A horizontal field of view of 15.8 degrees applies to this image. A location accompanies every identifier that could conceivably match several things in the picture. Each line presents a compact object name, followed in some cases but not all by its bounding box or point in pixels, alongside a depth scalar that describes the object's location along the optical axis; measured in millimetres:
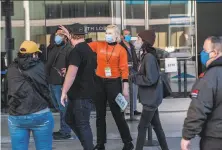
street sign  20237
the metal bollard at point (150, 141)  12640
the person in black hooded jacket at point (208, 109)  6806
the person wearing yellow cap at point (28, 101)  8871
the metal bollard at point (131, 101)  16166
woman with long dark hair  10950
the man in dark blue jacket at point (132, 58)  14858
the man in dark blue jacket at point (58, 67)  13619
